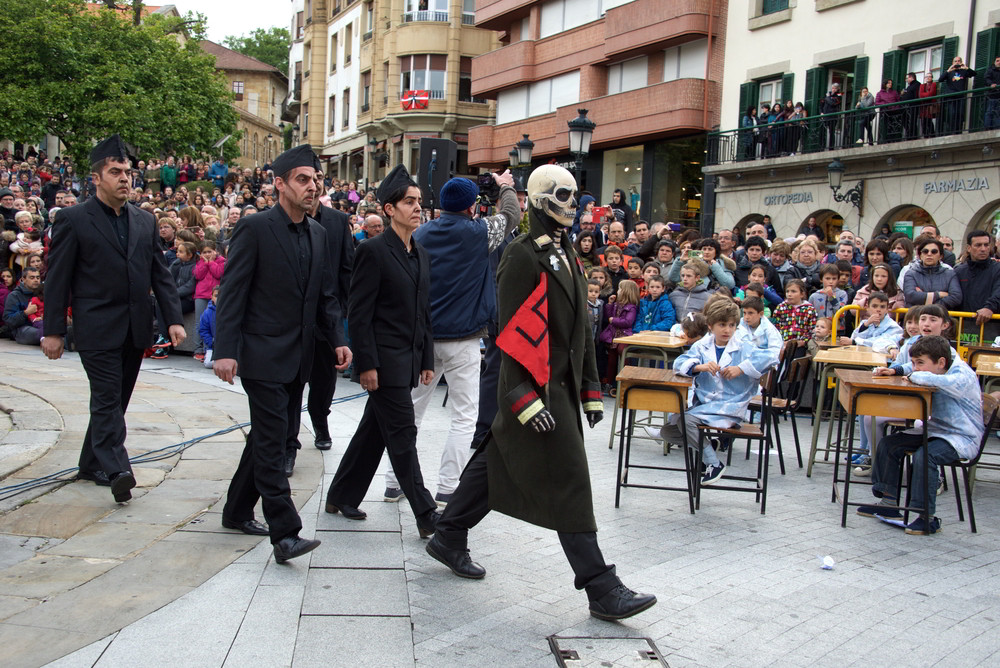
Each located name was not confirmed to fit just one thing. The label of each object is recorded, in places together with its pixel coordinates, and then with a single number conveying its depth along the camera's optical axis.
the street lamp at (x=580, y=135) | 16.48
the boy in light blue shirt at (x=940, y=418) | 6.11
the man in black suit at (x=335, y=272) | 7.24
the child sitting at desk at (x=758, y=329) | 7.46
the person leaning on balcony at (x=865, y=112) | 22.44
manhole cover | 3.85
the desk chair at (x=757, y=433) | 6.43
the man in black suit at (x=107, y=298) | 5.94
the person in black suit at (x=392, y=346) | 5.39
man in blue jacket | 6.19
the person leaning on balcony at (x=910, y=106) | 21.33
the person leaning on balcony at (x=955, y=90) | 20.06
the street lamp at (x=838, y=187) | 22.81
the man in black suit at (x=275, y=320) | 4.90
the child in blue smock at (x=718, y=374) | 6.81
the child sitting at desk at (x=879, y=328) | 9.02
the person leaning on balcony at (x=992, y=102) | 19.58
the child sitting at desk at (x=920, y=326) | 6.72
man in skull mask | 4.28
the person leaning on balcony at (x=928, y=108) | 20.98
